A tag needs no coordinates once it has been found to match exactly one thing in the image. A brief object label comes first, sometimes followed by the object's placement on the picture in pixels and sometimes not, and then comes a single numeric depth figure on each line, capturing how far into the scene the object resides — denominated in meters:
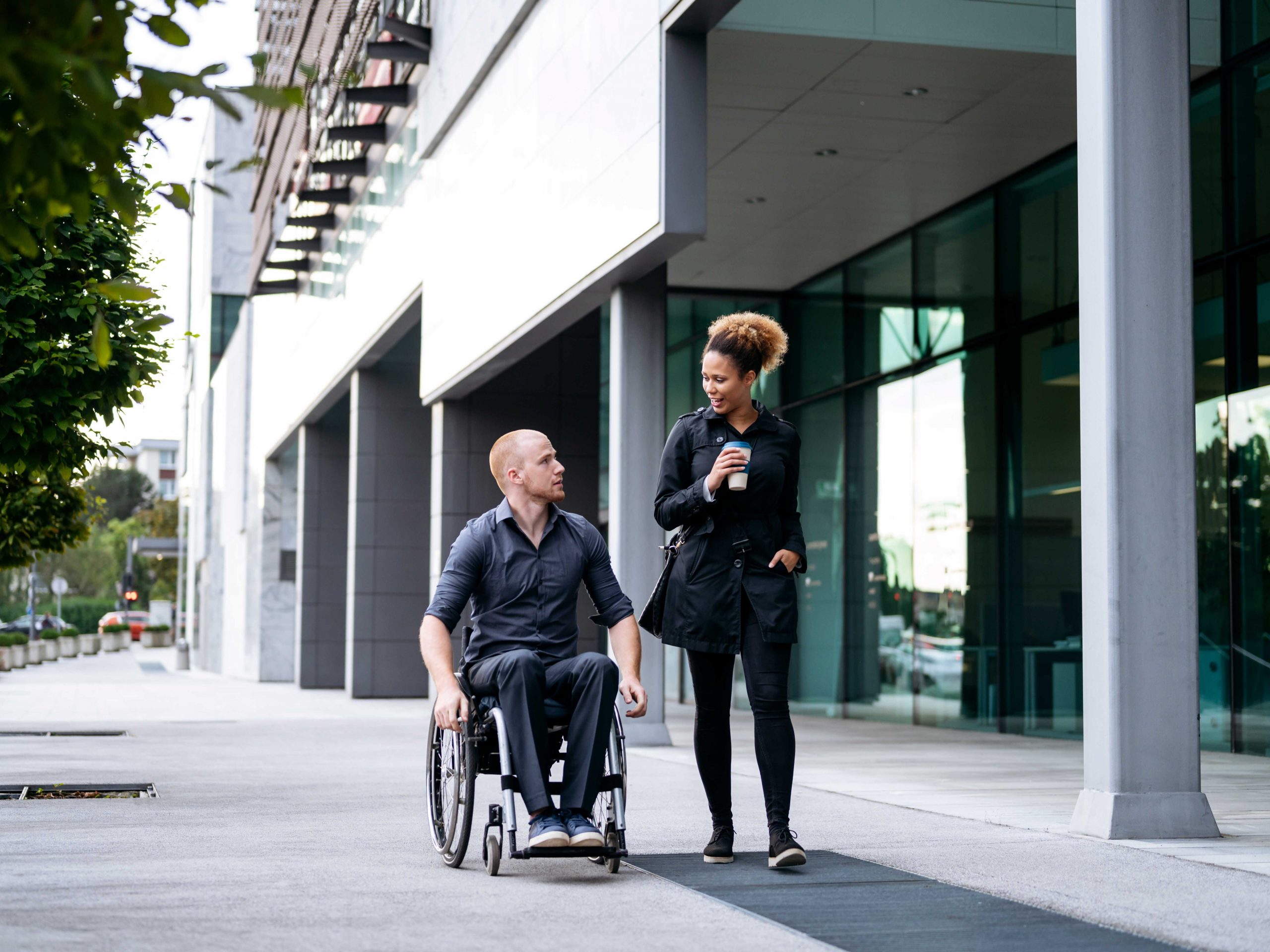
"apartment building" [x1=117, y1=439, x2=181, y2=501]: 160.62
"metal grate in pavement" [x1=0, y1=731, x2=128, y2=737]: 14.85
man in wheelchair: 5.37
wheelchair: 5.35
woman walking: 5.72
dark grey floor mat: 4.36
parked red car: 83.69
